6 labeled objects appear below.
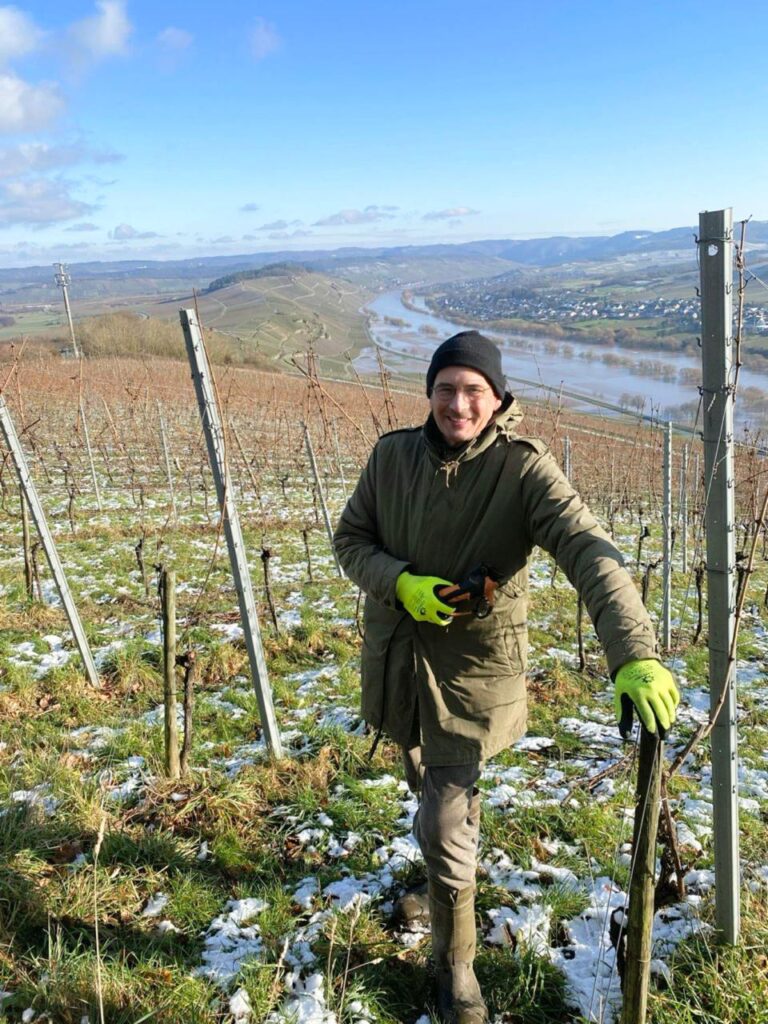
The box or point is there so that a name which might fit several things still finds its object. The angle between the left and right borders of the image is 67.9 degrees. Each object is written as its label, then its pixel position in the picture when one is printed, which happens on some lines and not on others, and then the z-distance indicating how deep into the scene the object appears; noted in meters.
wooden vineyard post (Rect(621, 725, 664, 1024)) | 1.32
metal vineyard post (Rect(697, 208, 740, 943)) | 1.65
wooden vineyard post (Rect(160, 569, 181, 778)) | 3.03
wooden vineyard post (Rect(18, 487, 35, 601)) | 5.63
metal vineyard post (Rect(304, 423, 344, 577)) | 7.62
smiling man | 1.80
